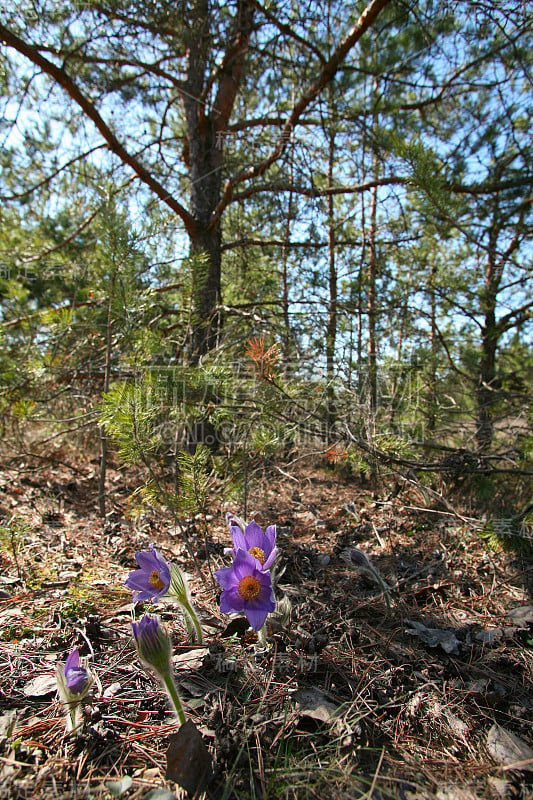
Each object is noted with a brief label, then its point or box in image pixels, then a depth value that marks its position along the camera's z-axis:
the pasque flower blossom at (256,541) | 0.49
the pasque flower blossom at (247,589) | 0.46
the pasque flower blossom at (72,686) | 0.42
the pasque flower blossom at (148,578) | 0.49
